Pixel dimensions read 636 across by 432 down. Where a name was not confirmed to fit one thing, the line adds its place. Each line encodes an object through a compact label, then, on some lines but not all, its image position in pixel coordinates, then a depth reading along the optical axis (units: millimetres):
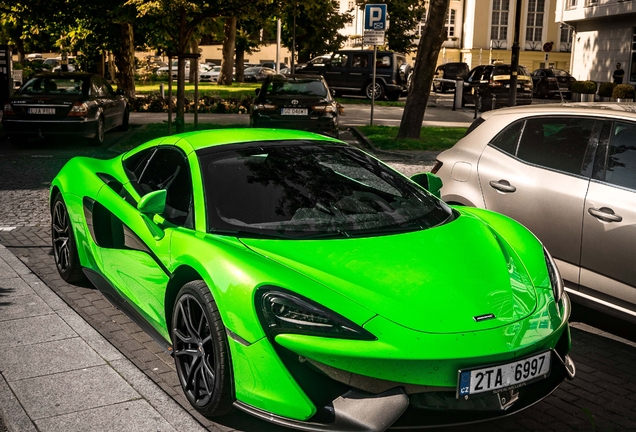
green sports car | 3582
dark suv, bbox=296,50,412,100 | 35969
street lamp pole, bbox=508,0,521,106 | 22769
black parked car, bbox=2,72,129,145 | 16391
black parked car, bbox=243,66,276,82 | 60844
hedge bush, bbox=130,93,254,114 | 26312
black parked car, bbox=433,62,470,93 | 44250
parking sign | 20203
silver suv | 5332
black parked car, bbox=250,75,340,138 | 17344
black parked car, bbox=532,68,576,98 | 40969
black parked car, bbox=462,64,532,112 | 30891
